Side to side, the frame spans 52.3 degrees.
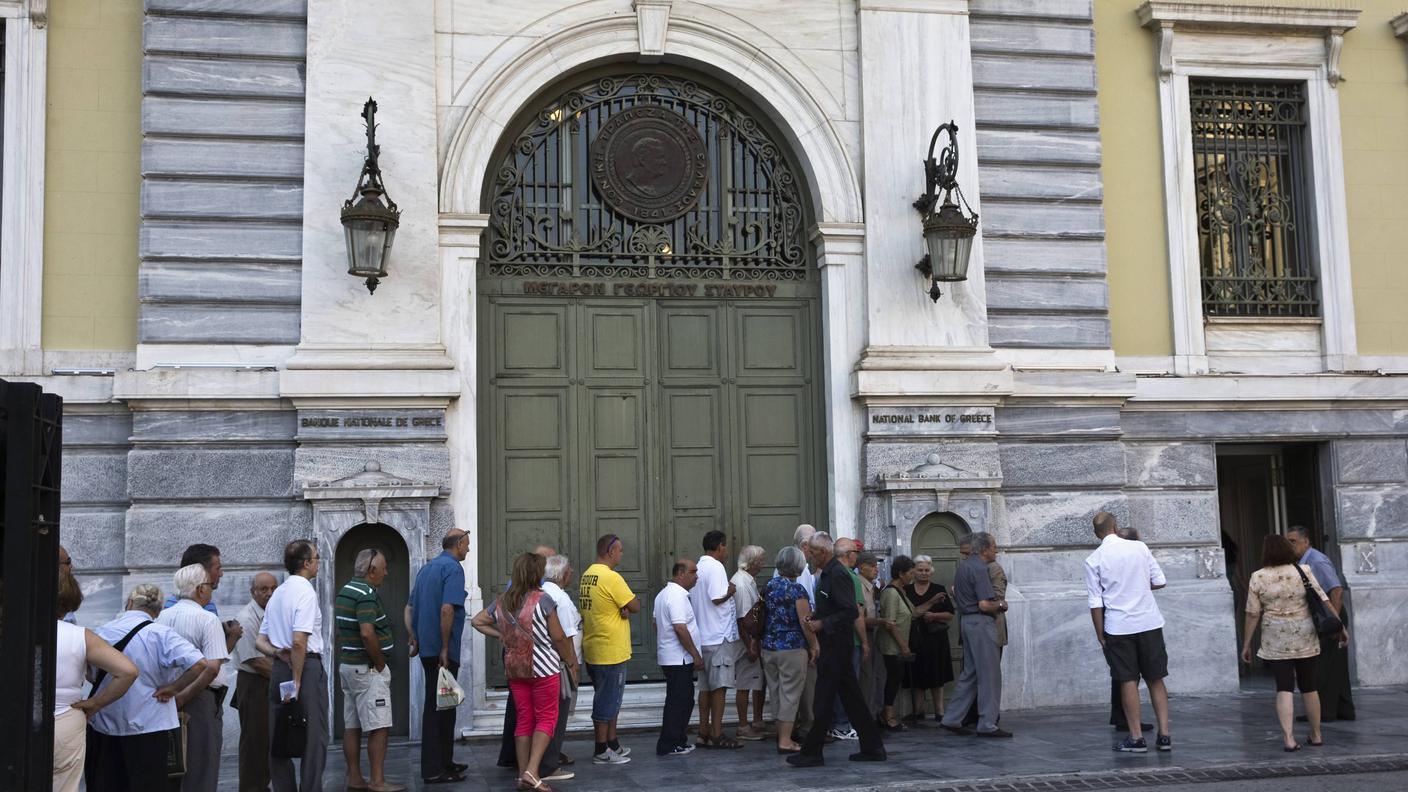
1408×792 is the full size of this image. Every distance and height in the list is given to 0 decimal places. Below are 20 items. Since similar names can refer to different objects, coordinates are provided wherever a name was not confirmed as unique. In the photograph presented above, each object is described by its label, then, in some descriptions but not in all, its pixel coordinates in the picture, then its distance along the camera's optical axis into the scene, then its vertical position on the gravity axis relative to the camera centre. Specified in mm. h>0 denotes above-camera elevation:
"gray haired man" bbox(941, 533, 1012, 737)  11922 -946
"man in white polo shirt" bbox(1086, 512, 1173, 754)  10906 -723
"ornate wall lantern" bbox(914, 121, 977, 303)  13508 +2815
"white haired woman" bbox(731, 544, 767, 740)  11938 -1056
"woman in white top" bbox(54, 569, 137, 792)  6641 -673
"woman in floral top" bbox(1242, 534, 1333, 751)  10883 -804
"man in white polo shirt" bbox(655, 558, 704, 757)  11234 -945
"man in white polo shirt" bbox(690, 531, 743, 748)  11609 -816
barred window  15445 +3505
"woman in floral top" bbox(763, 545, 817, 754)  11211 -877
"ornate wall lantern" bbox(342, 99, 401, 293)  12477 +2762
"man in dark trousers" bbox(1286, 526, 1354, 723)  12234 -1315
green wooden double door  13531 +1019
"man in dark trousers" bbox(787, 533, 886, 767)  10562 -1026
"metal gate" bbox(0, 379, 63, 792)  5465 -174
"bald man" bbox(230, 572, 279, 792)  9305 -1103
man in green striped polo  9625 -736
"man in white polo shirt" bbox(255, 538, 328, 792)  9195 -660
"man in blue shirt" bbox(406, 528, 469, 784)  10352 -667
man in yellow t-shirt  11008 -702
